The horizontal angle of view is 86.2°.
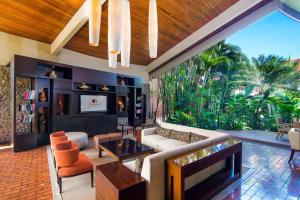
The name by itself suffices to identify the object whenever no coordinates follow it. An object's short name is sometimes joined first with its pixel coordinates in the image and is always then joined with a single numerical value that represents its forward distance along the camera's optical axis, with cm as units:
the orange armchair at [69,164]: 259
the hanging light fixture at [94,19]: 246
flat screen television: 648
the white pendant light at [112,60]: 342
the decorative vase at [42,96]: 539
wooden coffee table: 332
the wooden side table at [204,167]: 205
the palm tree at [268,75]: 684
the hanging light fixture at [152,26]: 290
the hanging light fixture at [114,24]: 224
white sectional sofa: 207
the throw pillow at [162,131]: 473
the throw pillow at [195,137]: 377
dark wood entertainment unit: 494
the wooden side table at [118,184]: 183
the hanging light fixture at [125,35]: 276
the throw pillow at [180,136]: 413
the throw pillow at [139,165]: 226
